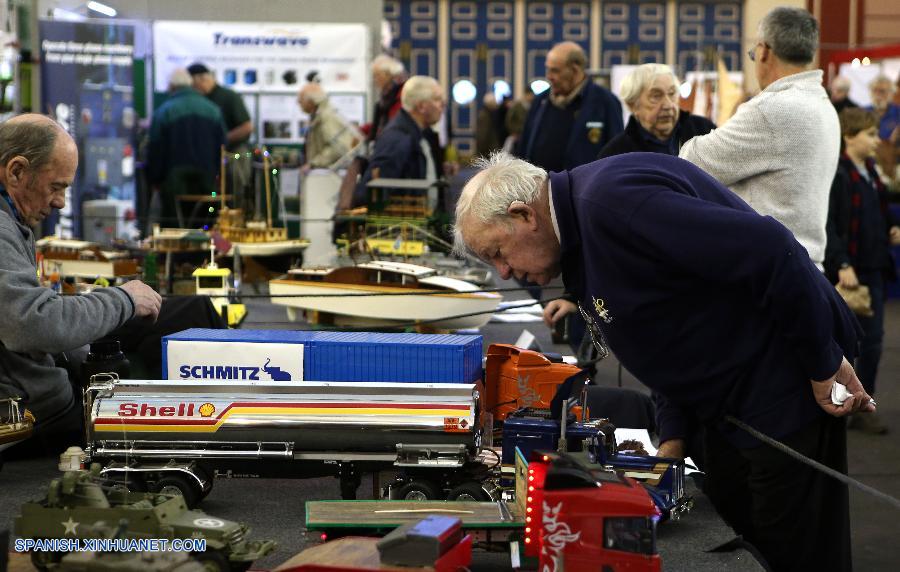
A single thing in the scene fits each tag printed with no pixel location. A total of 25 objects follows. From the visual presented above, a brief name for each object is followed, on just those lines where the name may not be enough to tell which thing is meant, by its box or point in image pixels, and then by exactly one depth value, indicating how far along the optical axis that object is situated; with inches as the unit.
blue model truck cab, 99.2
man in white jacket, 141.3
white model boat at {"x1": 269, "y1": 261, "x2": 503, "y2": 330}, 223.8
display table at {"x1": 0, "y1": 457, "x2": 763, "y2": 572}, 97.4
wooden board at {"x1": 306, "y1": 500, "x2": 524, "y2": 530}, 86.8
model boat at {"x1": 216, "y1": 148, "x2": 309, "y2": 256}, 281.1
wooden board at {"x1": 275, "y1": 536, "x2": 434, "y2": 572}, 76.3
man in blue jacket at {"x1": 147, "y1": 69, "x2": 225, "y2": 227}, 400.5
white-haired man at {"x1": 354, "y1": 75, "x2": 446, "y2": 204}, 304.7
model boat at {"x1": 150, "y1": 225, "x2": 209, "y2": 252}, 269.3
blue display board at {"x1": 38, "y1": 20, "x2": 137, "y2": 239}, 426.6
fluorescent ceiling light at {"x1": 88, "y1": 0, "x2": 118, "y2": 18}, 455.5
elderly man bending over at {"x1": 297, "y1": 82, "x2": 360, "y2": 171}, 391.2
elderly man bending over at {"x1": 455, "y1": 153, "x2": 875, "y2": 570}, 95.3
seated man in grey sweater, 127.3
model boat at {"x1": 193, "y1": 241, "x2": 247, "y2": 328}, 216.5
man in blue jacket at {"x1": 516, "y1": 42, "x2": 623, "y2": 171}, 269.0
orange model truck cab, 121.4
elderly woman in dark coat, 197.3
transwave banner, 455.8
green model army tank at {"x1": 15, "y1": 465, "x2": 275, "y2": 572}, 79.8
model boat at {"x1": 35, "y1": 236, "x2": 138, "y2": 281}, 249.4
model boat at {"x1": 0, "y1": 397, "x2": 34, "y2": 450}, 120.8
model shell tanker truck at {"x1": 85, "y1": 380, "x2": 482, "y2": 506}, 110.7
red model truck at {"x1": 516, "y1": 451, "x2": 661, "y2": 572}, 76.0
